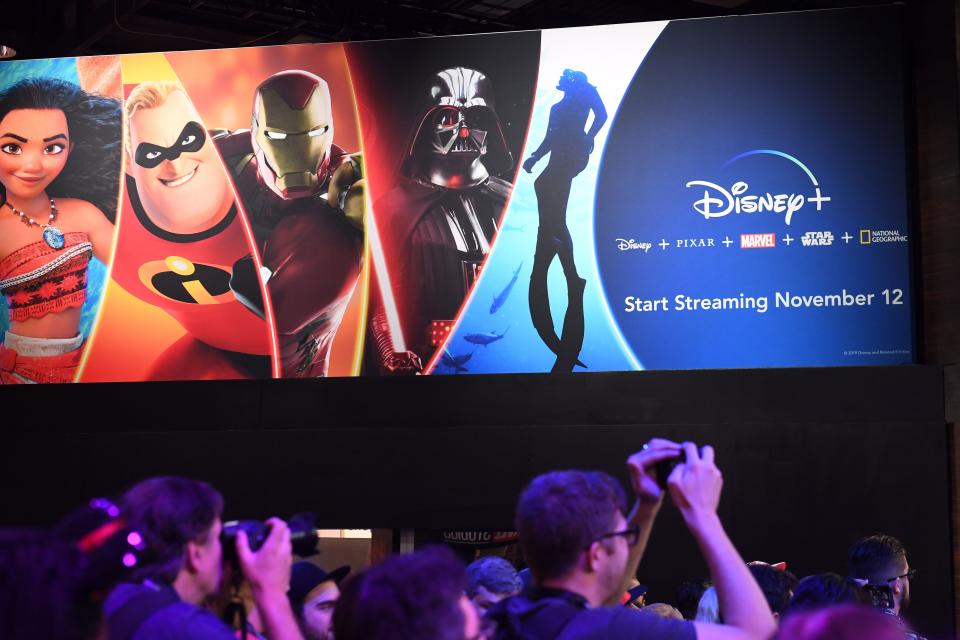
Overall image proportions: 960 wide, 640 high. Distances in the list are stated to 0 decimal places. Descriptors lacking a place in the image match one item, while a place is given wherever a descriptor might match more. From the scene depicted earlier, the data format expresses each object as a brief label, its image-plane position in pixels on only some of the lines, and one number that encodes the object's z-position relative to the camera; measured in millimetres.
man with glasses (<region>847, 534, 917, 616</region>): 3320
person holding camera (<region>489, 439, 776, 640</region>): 1645
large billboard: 5570
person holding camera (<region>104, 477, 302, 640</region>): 1740
